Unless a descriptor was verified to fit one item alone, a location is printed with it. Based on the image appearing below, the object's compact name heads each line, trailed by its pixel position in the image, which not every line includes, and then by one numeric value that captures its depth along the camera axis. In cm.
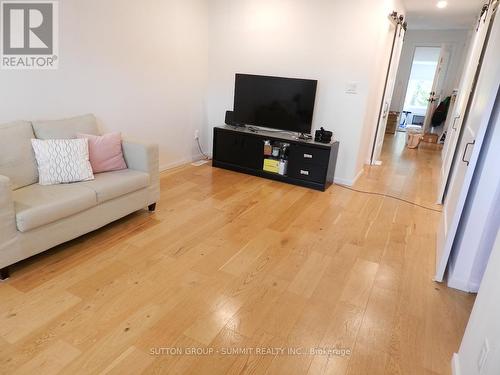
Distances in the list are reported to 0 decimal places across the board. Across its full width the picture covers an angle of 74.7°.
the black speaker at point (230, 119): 454
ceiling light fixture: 480
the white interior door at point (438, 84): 798
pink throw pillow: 274
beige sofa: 199
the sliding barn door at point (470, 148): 202
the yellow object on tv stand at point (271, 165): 422
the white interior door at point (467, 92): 385
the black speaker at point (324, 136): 395
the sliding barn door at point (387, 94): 508
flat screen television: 404
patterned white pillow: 244
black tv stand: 392
